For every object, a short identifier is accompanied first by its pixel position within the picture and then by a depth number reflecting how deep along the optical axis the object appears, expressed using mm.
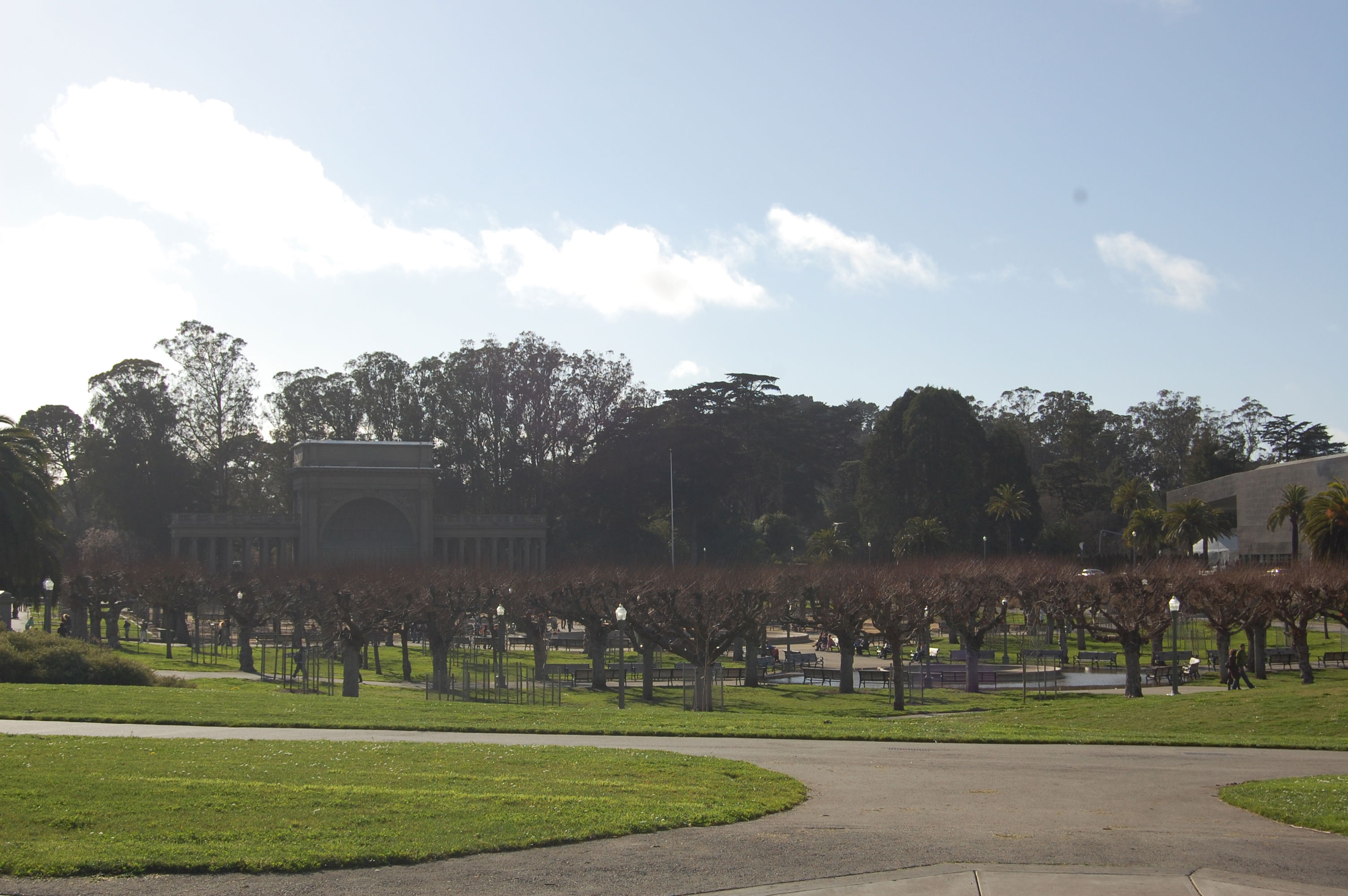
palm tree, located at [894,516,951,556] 80625
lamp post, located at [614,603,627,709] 37469
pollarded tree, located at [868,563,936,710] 38594
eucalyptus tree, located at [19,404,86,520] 106562
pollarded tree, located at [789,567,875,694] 43375
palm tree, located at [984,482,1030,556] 88062
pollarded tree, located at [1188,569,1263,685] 42625
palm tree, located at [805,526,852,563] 86000
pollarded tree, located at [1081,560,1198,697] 37219
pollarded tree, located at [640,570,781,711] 41406
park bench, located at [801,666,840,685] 47062
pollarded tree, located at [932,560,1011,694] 43344
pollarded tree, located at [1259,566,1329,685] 40438
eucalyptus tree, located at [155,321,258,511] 101375
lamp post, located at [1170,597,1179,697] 36375
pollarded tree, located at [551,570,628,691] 45469
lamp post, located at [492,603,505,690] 36156
